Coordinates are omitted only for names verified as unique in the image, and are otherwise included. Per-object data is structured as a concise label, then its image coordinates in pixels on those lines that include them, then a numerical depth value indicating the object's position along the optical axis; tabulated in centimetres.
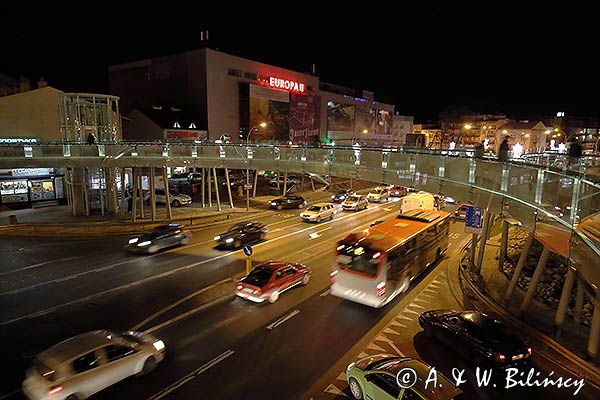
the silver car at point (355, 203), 3220
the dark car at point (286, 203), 3194
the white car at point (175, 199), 3105
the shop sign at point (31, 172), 2814
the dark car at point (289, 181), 4412
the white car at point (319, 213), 2686
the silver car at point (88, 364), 775
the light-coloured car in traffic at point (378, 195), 3750
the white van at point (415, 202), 2384
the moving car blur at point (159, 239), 1888
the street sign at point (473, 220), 1570
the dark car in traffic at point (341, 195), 3728
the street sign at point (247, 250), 1447
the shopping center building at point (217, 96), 4872
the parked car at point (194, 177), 4106
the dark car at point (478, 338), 934
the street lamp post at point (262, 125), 5208
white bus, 1270
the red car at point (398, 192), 4144
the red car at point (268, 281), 1323
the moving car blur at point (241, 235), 1997
